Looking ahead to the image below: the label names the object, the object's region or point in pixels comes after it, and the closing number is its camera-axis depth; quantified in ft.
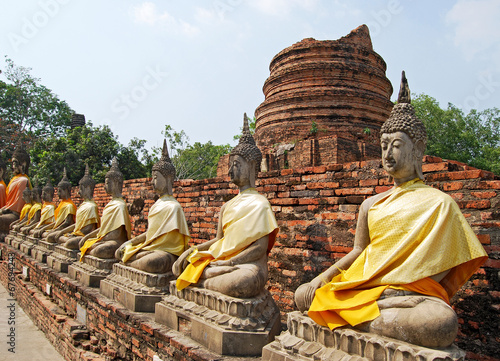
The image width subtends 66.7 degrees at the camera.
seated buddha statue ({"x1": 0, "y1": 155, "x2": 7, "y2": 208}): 38.42
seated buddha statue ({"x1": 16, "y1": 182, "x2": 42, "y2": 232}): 32.57
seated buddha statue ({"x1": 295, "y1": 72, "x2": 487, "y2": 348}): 6.86
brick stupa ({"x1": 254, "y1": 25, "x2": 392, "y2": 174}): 36.09
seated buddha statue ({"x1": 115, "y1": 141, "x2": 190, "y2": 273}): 14.30
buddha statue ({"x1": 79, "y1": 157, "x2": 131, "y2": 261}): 18.52
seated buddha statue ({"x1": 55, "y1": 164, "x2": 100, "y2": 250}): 22.40
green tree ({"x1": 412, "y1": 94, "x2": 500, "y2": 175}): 61.00
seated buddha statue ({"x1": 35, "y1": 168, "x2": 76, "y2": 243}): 25.75
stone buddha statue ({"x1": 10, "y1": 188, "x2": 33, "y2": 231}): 34.17
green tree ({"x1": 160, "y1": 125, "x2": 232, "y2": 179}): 71.67
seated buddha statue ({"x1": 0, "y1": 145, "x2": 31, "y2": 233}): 36.78
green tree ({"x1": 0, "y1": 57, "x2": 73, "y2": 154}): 72.18
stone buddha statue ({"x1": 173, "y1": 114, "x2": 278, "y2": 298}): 10.55
